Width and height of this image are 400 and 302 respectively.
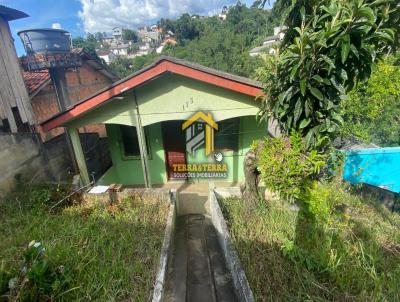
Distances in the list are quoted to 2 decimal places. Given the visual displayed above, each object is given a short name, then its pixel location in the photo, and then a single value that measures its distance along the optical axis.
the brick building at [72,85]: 8.10
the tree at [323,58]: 3.03
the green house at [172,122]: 5.46
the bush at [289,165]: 4.04
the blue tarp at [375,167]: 6.58
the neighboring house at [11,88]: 5.58
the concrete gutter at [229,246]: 3.21
